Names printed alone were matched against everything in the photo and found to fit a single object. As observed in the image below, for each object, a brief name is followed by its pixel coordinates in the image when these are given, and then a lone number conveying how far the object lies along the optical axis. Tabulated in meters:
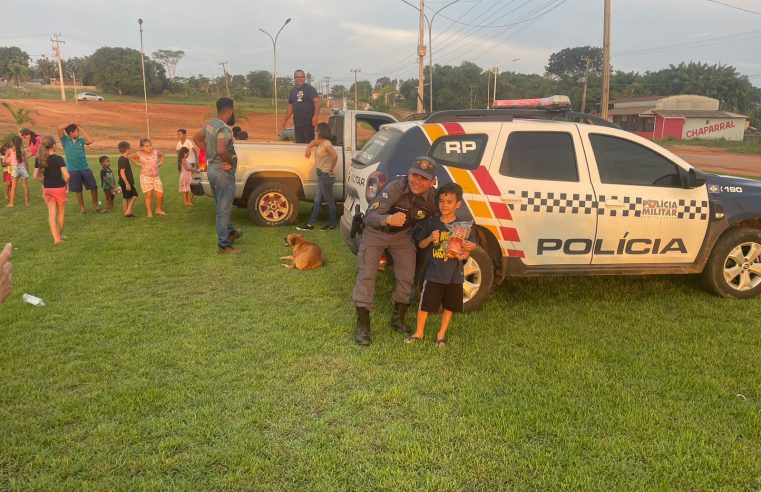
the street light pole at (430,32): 26.81
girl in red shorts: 7.43
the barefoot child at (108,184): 9.98
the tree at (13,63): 84.88
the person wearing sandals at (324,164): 8.22
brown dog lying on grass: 6.48
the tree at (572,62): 101.12
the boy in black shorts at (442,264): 4.02
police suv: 4.86
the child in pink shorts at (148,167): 9.21
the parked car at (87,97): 65.75
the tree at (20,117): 24.82
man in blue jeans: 6.58
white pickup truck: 8.55
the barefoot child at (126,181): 9.20
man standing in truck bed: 9.50
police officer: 4.03
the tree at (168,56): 104.78
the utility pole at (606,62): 15.95
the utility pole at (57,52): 74.68
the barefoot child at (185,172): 10.19
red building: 54.44
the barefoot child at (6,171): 11.21
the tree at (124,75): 77.81
